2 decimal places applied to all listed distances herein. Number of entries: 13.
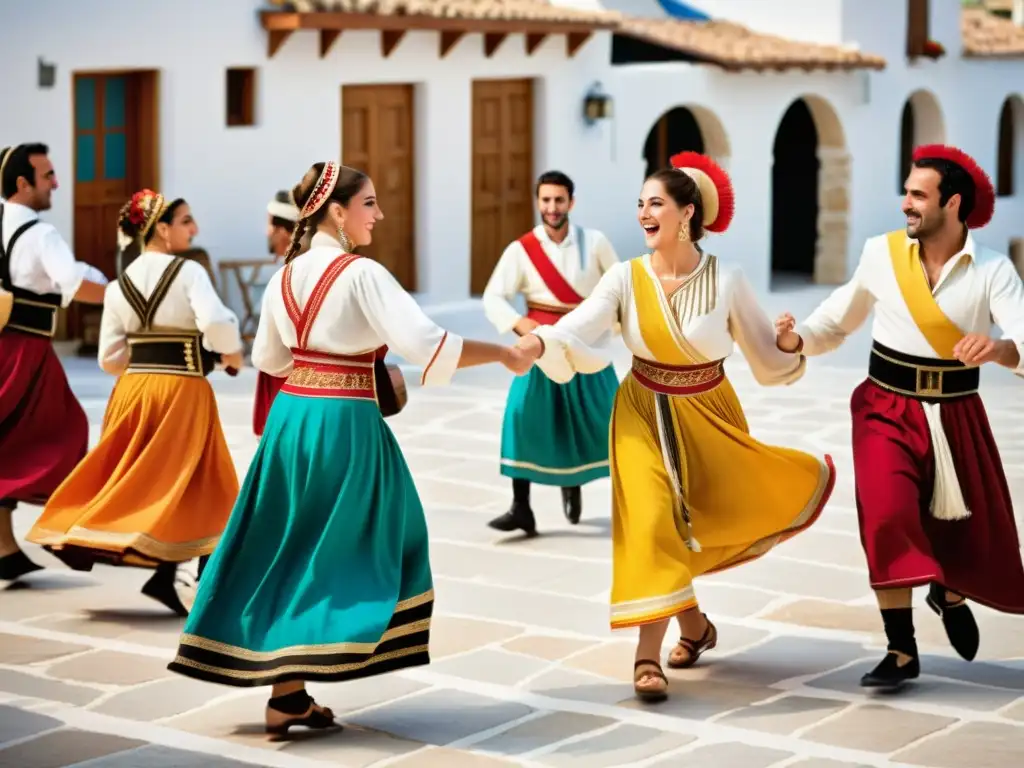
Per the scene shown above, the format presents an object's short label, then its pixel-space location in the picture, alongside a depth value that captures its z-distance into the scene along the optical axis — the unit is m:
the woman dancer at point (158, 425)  7.12
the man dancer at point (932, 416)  6.26
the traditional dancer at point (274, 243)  7.97
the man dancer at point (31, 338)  7.67
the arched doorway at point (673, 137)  21.52
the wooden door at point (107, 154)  14.70
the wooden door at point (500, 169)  17.89
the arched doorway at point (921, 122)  24.45
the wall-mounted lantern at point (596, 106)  18.64
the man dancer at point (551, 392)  8.73
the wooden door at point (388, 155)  16.66
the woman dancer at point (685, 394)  6.26
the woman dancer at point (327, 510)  5.64
